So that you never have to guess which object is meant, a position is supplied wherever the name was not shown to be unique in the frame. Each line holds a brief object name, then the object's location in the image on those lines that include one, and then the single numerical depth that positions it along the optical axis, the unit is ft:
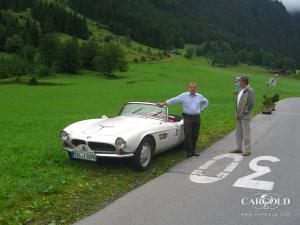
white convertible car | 27.25
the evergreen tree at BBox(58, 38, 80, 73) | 328.29
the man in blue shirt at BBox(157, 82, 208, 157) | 34.47
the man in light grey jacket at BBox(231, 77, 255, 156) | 35.01
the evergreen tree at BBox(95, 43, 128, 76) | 327.47
